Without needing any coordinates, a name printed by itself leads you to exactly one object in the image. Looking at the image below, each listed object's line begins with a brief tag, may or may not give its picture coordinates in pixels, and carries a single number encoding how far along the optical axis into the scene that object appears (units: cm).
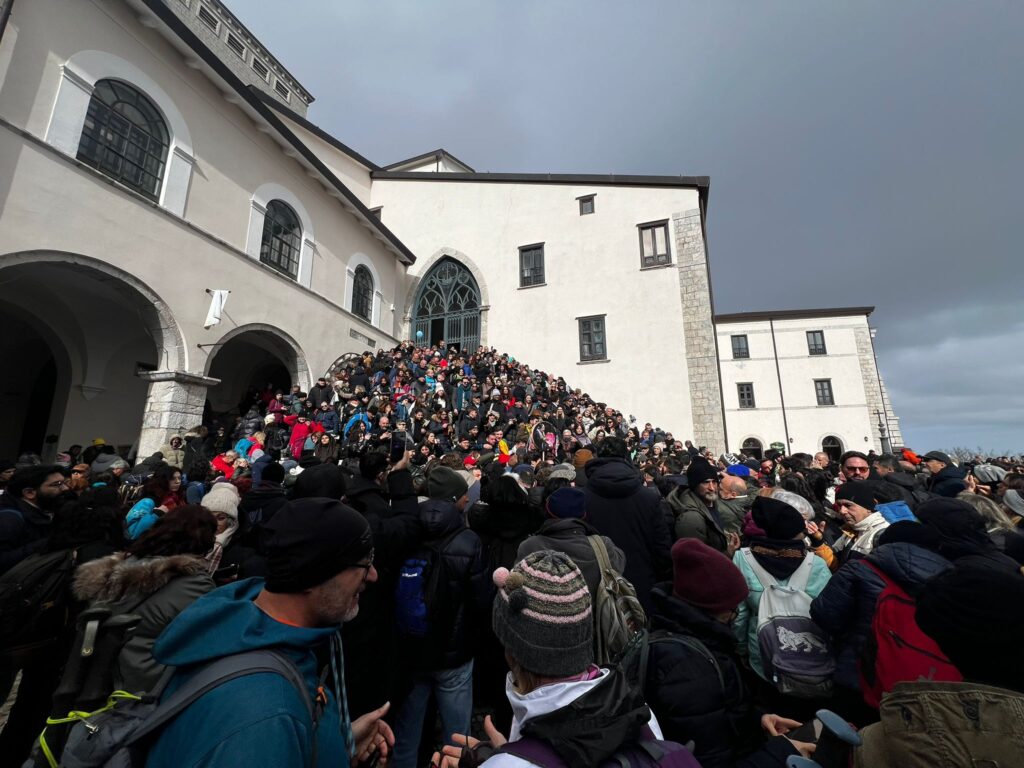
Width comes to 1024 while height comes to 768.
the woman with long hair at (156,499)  376
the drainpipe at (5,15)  703
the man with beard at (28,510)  297
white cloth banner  1045
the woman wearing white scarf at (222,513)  295
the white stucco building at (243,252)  819
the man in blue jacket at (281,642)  91
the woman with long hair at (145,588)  177
